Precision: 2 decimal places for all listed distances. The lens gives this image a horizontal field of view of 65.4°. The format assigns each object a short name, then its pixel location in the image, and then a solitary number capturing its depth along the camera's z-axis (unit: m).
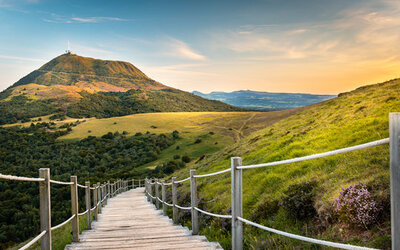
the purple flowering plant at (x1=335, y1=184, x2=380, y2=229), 4.12
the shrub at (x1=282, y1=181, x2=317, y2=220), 5.45
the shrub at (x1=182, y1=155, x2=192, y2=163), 66.75
